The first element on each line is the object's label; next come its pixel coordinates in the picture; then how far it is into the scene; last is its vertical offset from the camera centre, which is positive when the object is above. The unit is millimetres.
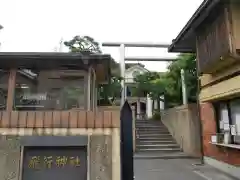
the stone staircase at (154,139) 8729 -1266
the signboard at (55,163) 2626 -690
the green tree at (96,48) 9095 +3142
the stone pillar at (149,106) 16082 +706
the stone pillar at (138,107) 17207 +671
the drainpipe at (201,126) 6649 -474
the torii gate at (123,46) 10266 +3814
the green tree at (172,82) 8407 +1744
